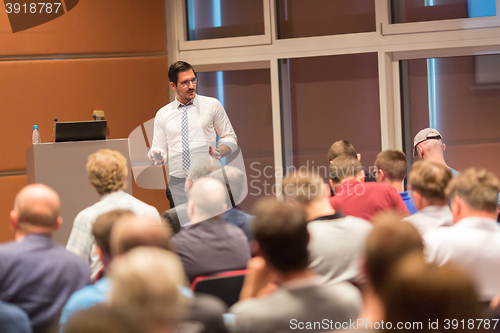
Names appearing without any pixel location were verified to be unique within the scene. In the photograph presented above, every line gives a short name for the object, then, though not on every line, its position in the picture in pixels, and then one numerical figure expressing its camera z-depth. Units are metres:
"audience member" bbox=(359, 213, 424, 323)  6.09
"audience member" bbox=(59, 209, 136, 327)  7.36
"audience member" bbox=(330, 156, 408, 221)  10.47
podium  11.11
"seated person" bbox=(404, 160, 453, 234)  10.15
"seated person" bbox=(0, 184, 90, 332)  8.29
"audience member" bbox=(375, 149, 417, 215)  10.87
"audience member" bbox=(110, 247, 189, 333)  4.85
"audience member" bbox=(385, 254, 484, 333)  4.39
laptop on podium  11.20
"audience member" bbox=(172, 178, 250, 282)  9.86
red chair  9.04
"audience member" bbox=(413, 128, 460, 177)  11.41
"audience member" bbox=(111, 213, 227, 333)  6.80
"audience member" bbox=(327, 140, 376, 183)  11.20
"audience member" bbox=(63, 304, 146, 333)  3.89
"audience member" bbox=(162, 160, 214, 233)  10.65
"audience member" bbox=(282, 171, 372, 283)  9.85
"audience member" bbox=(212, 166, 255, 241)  10.59
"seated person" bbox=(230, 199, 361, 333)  6.64
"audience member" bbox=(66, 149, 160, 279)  10.22
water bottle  11.77
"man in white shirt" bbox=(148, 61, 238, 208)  11.53
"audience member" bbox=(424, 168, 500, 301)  8.93
